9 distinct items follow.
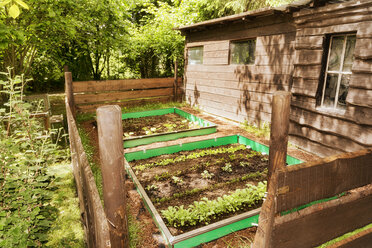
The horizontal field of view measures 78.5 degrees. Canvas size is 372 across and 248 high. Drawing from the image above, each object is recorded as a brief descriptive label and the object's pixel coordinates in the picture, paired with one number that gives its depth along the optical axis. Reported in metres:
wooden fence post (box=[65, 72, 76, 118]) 6.80
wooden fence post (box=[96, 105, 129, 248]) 1.41
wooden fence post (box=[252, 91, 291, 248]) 1.33
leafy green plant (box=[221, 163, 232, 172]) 4.90
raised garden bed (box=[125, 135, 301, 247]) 3.18
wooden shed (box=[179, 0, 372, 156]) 4.67
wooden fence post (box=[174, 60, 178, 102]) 11.59
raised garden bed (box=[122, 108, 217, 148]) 6.41
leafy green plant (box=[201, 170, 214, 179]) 4.63
